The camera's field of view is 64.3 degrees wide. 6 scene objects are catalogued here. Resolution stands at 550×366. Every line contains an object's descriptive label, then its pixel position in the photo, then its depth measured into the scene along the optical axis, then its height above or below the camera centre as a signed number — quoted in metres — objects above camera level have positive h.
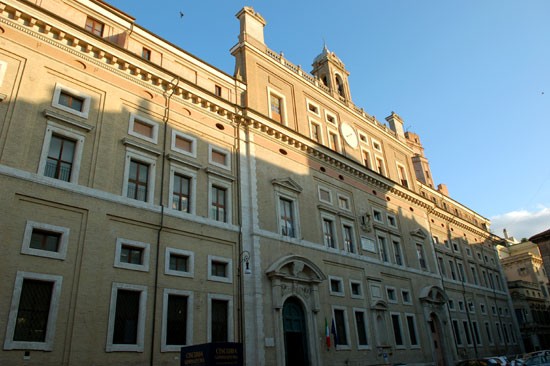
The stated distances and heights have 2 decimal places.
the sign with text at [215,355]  11.12 +0.53
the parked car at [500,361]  24.12 +0.03
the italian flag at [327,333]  22.23 +1.77
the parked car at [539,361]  19.56 -0.06
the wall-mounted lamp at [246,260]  19.80 +4.82
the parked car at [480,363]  23.18 -0.01
